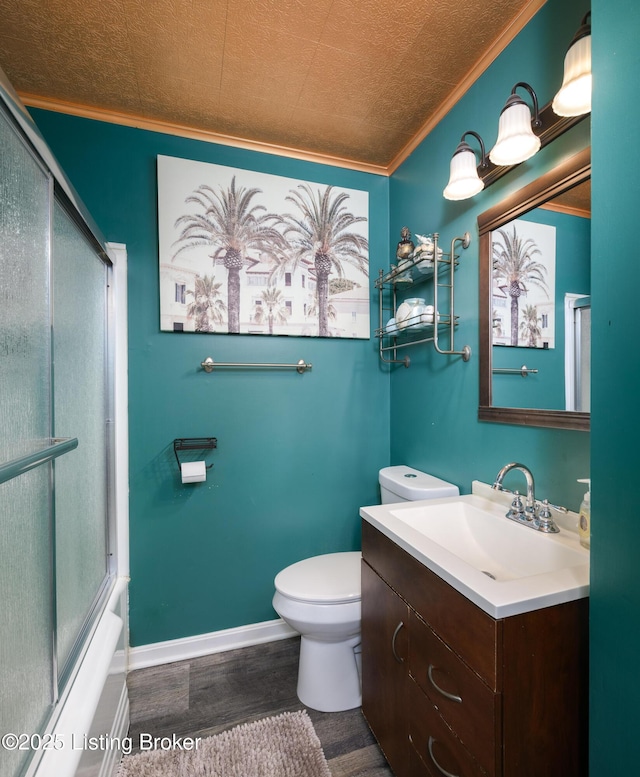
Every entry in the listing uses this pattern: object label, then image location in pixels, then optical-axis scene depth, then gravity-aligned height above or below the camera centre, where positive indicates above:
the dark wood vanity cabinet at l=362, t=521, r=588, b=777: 0.70 -0.65
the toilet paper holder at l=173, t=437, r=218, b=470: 1.71 -0.29
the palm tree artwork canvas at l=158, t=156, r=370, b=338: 1.71 +0.67
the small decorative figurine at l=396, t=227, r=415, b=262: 1.68 +0.66
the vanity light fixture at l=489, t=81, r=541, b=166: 1.05 +0.76
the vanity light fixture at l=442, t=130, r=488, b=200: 1.28 +0.76
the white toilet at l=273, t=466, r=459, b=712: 1.36 -0.91
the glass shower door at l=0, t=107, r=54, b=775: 0.81 -0.13
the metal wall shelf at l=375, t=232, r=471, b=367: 1.50 +0.42
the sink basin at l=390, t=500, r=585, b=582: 0.98 -0.49
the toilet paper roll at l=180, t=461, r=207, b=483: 1.64 -0.40
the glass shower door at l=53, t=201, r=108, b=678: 1.12 -0.14
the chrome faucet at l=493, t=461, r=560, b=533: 1.04 -0.39
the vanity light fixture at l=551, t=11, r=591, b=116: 0.87 +0.77
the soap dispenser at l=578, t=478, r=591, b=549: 0.94 -0.37
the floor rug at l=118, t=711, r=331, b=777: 1.18 -1.28
